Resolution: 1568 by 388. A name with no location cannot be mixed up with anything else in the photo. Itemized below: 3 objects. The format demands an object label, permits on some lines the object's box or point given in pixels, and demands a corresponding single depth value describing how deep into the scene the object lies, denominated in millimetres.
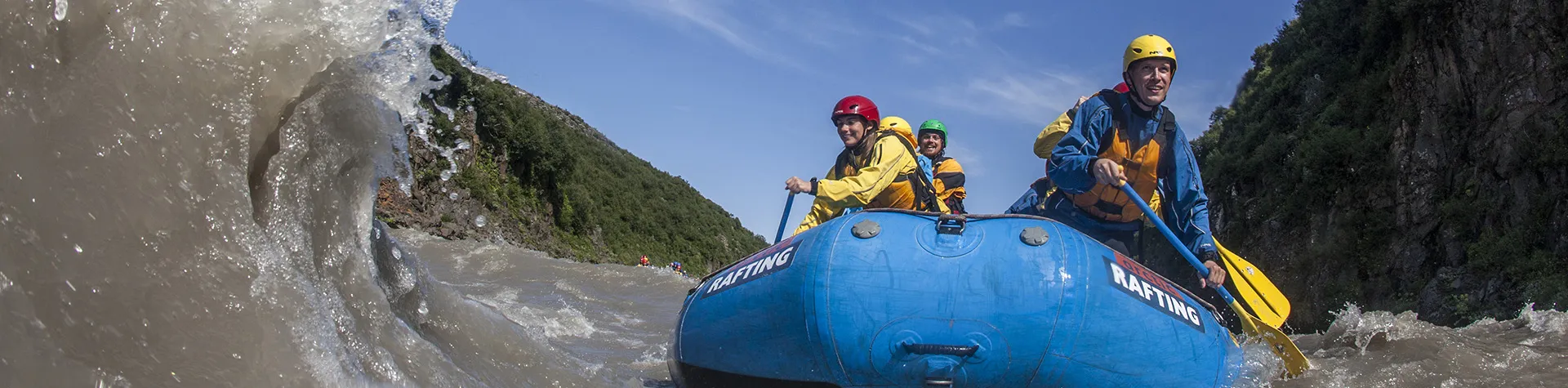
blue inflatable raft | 3623
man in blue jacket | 5074
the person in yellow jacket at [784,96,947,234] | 5660
